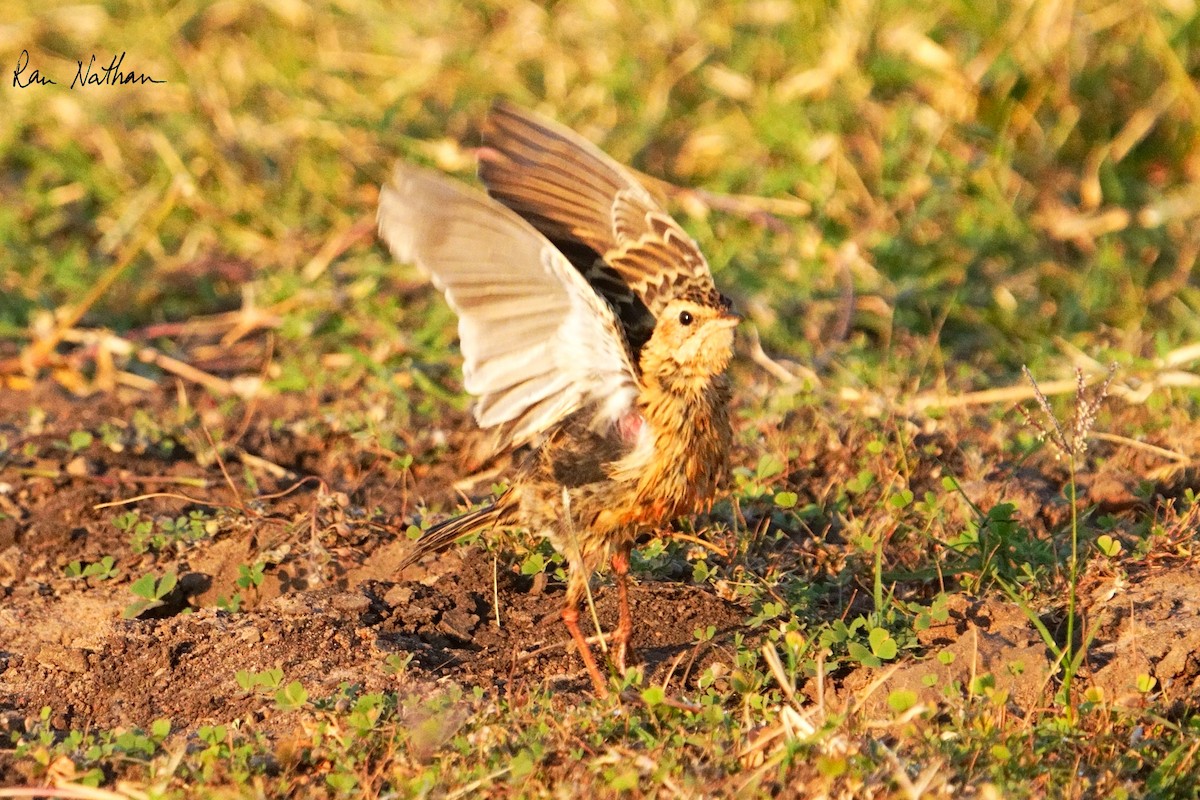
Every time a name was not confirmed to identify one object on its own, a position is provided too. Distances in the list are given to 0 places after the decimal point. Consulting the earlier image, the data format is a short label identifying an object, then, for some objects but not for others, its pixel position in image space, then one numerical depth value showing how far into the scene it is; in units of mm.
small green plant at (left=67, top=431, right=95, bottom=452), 10414
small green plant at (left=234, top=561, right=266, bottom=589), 8734
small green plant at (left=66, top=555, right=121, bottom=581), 8969
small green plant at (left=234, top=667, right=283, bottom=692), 7453
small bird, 7574
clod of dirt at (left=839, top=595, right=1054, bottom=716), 7344
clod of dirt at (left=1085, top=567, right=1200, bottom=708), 7508
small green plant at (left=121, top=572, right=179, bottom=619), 8531
